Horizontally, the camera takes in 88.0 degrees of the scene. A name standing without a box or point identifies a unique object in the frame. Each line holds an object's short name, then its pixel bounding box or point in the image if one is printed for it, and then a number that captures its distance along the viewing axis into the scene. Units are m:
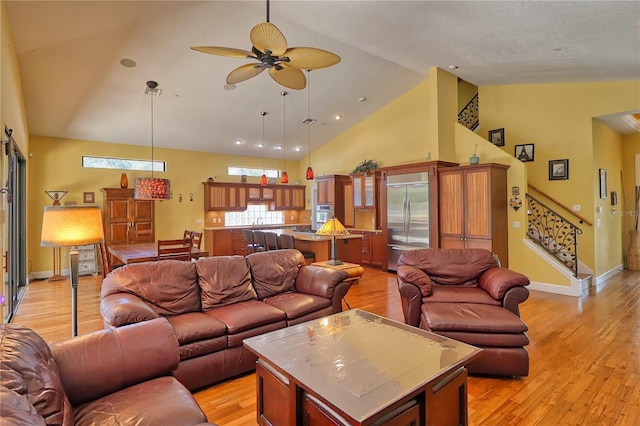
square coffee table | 1.61
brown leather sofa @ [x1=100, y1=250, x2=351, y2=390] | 2.54
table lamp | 4.05
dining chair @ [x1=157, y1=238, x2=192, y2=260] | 4.49
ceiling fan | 2.60
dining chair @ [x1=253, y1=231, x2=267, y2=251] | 6.47
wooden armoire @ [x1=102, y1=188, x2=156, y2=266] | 6.96
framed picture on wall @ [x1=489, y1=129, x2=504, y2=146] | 6.73
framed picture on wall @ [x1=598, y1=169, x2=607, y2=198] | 6.10
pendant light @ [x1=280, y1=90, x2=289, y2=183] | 6.59
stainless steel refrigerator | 6.34
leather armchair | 2.68
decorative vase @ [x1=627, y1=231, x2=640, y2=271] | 6.96
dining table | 4.38
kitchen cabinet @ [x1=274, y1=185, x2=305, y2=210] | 9.74
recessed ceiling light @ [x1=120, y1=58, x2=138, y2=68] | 4.70
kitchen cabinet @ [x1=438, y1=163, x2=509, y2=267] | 5.52
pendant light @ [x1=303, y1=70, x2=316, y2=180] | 6.20
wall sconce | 5.75
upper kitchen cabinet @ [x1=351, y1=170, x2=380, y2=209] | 7.55
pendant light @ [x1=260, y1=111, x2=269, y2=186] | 6.90
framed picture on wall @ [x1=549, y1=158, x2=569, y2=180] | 6.03
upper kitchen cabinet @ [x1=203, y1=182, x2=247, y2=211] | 8.55
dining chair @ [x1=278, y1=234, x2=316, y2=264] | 5.48
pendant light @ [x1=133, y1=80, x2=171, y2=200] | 4.59
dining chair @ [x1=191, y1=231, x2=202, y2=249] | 5.02
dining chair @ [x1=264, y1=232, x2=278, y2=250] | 5.98
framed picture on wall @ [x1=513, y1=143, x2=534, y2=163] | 6.40
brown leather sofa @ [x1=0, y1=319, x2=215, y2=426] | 1.32
